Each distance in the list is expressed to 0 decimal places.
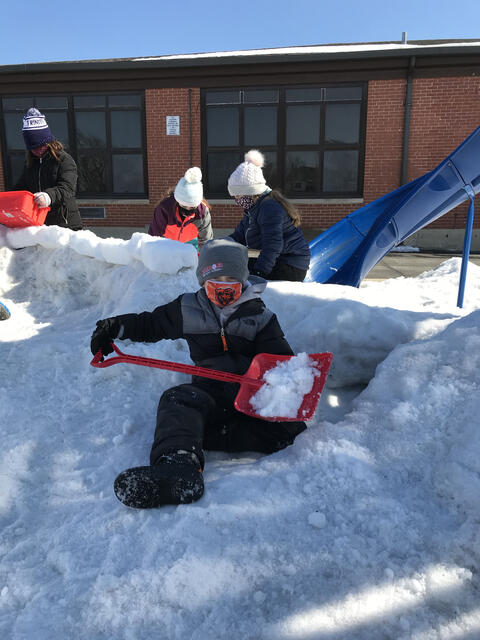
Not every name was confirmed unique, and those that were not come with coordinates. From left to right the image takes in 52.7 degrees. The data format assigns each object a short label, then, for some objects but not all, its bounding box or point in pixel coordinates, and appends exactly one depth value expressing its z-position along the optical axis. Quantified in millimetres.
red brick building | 10008
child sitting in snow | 2029
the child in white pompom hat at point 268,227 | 3801
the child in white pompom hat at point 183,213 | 4566
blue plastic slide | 4035
